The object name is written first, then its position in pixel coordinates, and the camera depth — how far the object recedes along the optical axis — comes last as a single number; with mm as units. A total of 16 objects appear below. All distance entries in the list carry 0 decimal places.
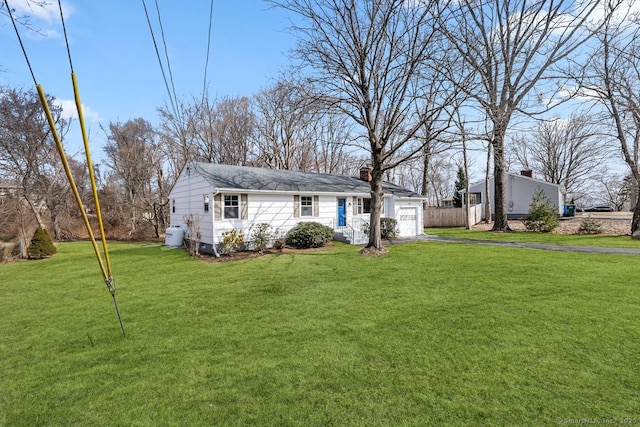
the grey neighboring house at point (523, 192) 28031
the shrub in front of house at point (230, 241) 12641
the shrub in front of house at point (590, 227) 16719
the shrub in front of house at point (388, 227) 16656
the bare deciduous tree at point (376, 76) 10145
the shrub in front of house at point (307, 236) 13805
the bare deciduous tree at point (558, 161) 36581
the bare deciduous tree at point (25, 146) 16828
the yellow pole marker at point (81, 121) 3402
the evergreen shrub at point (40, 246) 13422
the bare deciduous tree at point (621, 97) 14578
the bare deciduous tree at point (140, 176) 23156
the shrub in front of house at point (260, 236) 12984
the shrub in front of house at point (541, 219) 18094
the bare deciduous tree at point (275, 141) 26906
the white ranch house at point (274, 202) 13096
